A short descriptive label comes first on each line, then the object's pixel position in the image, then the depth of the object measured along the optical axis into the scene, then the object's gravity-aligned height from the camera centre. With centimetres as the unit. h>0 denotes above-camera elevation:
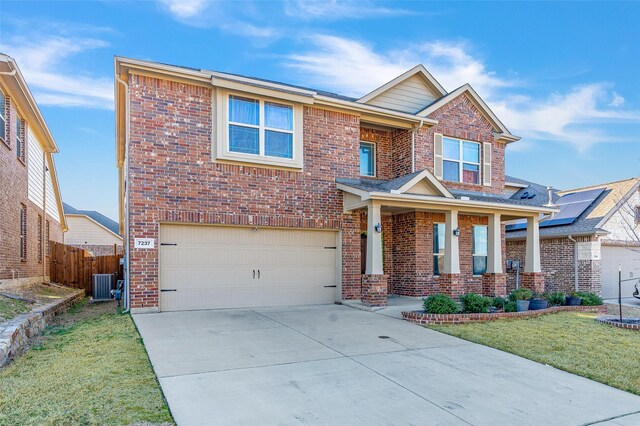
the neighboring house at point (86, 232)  3431 -13
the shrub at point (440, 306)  947 -171
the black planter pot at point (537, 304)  1129 -199
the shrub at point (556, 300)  1230 -205
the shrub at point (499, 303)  1080 -187
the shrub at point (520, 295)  1125 -175
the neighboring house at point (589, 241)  1566 -45
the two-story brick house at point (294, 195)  1000 +91
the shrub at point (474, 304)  999 -177
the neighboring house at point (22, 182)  1163 +164
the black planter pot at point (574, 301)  1216 -205
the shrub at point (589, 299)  1216 -202
